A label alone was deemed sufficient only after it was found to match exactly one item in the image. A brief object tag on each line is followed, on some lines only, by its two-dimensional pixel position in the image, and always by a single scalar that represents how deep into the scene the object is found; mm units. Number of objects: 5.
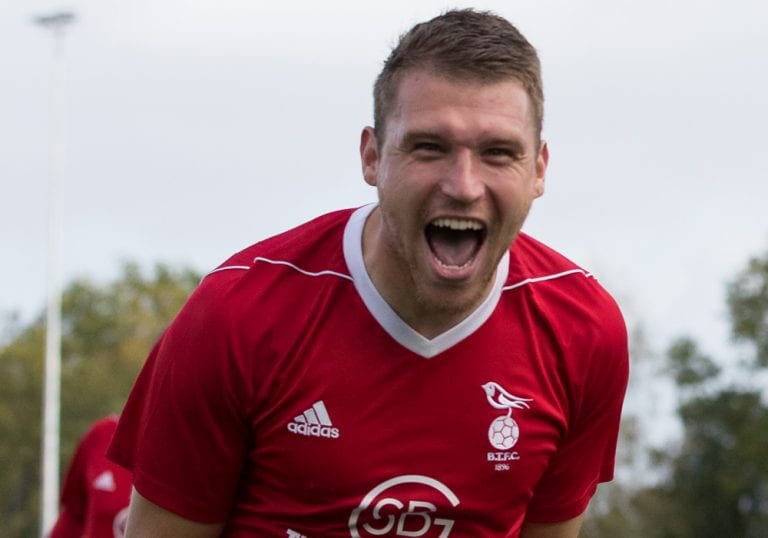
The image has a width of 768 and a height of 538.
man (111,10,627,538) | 5566
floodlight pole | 46188
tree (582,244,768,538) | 57781
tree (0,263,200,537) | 65144
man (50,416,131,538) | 10422
